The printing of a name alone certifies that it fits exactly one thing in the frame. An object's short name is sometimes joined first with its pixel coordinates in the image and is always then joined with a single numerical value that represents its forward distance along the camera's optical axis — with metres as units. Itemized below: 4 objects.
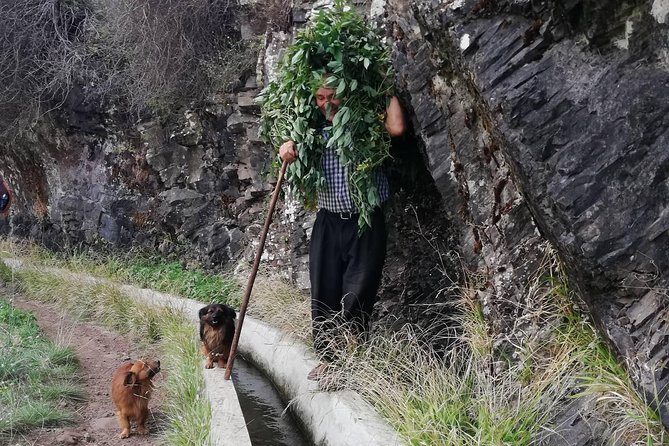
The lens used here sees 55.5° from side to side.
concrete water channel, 3.59
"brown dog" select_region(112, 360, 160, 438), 4.45
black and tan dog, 5.25
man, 4.27
